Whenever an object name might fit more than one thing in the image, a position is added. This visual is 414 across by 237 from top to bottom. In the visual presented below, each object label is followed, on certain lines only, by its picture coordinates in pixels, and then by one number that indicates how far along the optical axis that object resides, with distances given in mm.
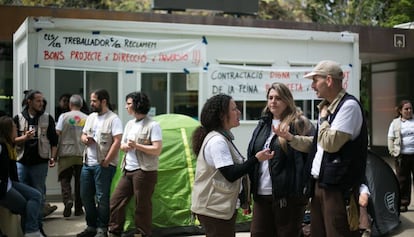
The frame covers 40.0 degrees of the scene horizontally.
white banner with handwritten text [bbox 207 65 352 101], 10359
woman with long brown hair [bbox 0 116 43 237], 6215
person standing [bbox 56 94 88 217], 8523
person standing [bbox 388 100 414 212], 9109
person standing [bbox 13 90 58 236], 7242
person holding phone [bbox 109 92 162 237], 6586
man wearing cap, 3988
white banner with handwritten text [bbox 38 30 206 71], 9242
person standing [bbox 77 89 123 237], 6953
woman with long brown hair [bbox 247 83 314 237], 4469
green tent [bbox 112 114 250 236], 7242
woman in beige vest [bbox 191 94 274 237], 4238
